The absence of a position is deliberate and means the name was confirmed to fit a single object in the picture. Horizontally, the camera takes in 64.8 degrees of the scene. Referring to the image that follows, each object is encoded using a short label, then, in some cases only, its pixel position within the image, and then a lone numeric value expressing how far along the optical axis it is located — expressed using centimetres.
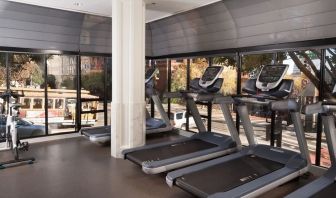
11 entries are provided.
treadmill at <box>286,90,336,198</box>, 282
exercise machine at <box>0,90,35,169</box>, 441
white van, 692
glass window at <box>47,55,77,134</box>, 629
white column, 463
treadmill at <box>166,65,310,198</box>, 302
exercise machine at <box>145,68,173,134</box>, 629
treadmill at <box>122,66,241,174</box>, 395
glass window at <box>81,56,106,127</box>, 659
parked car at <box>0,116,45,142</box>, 596
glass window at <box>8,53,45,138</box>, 581
